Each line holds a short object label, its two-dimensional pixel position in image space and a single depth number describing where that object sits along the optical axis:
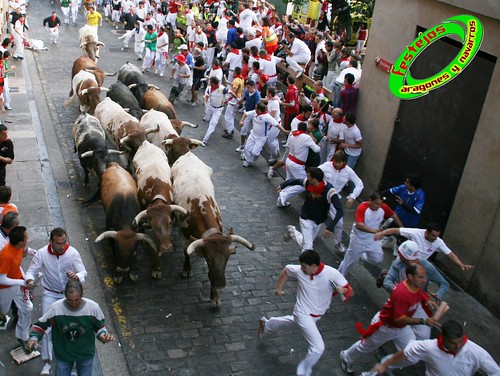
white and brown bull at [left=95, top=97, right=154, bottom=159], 12.38
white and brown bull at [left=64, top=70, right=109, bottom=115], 15.02
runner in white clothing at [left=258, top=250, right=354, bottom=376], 7.22
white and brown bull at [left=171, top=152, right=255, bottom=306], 8.82
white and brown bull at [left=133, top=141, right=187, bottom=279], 9.32
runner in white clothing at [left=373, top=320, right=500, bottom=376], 6.12
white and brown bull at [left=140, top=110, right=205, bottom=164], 12.33
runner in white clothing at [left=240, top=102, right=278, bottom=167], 13.70
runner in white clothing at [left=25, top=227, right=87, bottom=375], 6.92
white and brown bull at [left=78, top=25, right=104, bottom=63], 20.08
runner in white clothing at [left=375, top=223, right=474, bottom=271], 8.37
